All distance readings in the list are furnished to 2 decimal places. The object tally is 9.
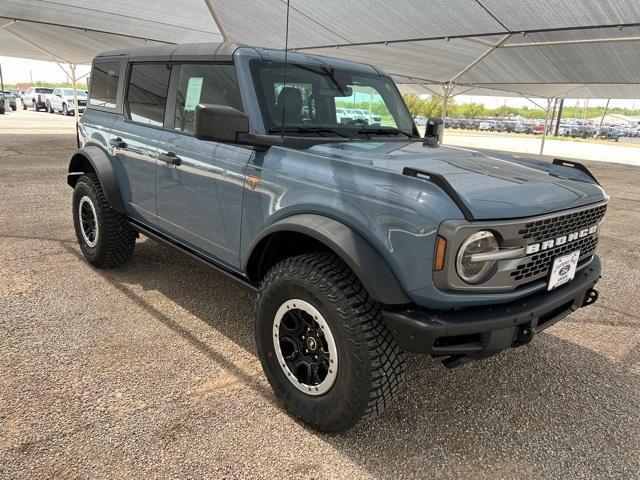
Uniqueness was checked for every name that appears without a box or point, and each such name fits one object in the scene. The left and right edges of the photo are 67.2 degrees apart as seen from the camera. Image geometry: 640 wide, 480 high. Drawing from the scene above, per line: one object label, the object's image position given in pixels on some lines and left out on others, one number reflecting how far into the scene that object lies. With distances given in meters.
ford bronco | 1.99
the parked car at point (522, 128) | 55.67
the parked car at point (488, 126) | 57.22
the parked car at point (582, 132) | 49.69
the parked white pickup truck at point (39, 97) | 34.91
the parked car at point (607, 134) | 48.93
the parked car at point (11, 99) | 32.86
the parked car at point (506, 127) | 56.98
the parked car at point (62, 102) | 32.03
